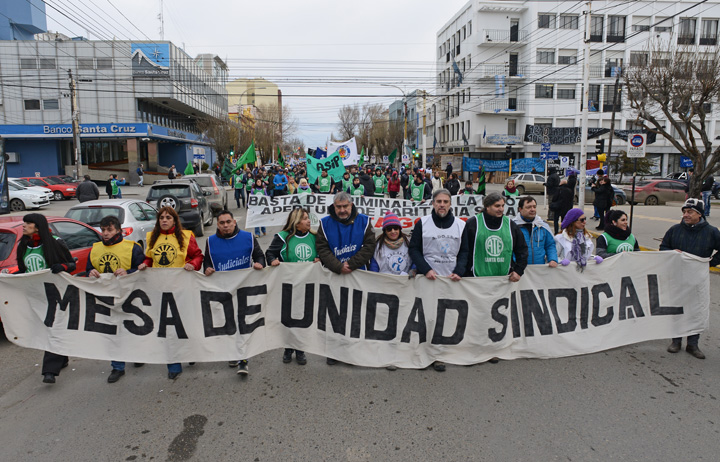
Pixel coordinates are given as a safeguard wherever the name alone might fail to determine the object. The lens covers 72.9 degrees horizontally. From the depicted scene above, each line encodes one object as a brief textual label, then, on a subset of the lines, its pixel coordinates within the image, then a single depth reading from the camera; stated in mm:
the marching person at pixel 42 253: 4758
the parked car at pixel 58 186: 29234
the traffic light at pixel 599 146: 26186
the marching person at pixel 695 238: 5352
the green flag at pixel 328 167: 16500
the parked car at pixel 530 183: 32531
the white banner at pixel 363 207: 11914
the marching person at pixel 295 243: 5176
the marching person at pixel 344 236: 4969
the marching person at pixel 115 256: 4801
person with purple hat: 5371
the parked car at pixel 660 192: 25406
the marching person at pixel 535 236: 5371
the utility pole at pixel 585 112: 16798
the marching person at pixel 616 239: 5609
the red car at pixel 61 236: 5742
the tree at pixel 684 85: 16172
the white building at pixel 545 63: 49844
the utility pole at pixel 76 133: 30062
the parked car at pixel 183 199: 13672
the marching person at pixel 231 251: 4910
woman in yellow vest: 4922
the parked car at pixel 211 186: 17562
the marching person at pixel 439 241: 5000
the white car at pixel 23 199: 23230
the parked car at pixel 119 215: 9367
